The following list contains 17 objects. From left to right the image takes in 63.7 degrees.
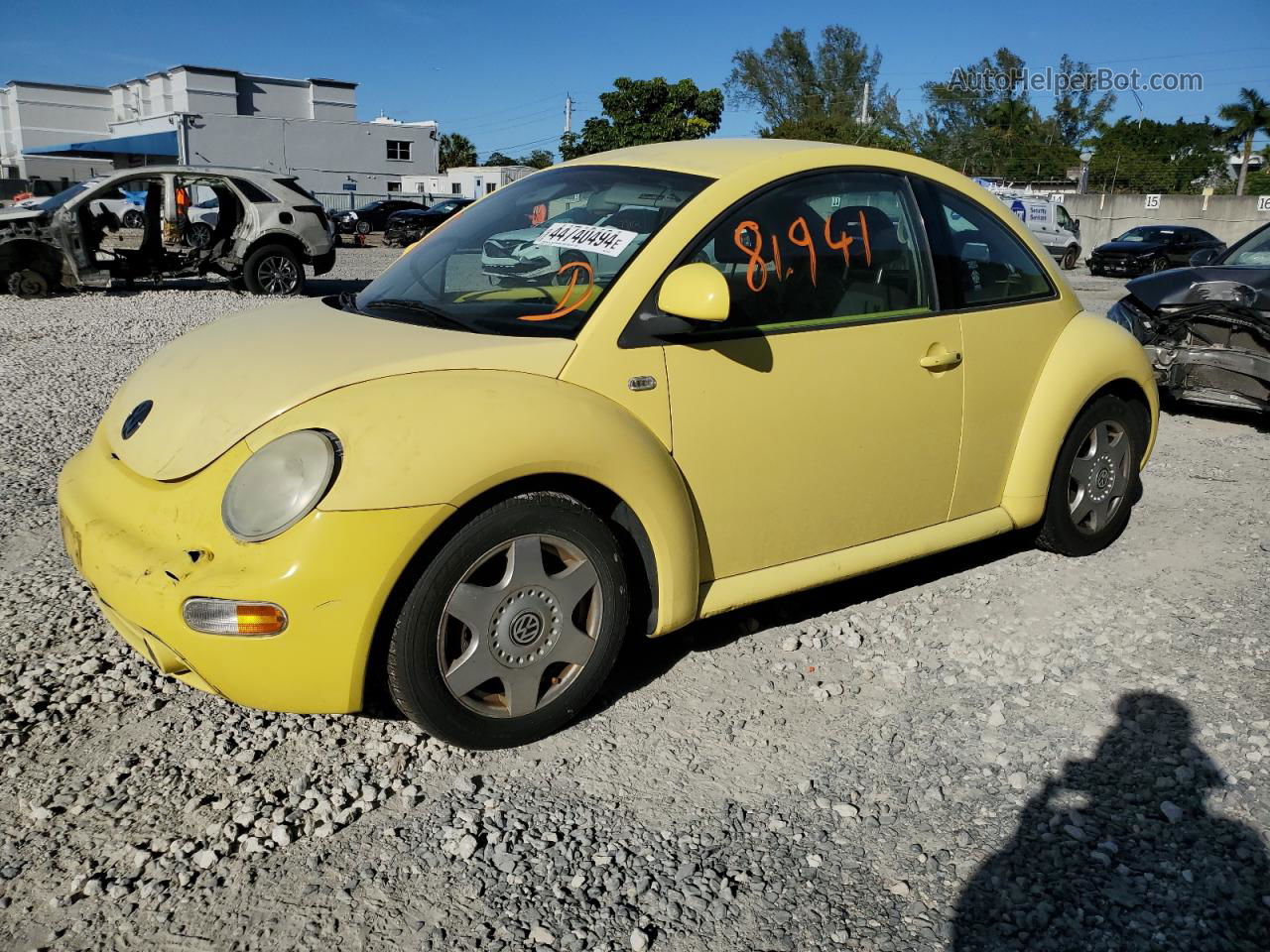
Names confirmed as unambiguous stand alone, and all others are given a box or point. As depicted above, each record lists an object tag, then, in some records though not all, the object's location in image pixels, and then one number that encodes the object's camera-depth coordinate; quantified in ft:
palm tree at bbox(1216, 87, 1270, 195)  164.55
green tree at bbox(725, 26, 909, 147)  205.57
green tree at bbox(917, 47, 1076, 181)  196.44
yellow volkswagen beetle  8.40
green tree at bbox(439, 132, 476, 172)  297.53
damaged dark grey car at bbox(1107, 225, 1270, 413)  22.99
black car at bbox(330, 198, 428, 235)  107.04
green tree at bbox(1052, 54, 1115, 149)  200.03
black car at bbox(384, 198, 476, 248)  98.43
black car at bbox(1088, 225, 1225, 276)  74.90
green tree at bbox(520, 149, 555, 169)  253.59
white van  81.61
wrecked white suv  41.63
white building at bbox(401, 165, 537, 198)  173.47
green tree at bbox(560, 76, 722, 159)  179.42
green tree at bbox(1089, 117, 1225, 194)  116.67
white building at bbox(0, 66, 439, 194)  173.47
